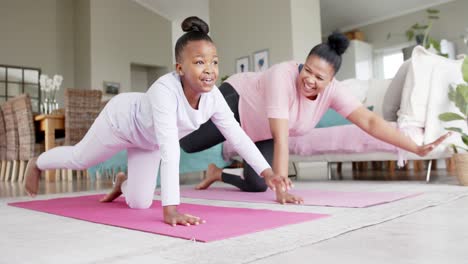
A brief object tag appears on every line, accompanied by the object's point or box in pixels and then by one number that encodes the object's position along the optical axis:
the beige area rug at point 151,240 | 0.95
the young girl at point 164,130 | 1.34
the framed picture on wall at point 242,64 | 5.91
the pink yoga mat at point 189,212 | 1.20
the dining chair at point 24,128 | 4.61
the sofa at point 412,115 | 2.60
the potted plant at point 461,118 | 2.31
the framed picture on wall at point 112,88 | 8.12
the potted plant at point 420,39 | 4.45
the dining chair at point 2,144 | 5.43
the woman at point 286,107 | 1.82
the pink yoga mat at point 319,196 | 1.78
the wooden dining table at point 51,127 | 4.51
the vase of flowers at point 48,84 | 4.92
